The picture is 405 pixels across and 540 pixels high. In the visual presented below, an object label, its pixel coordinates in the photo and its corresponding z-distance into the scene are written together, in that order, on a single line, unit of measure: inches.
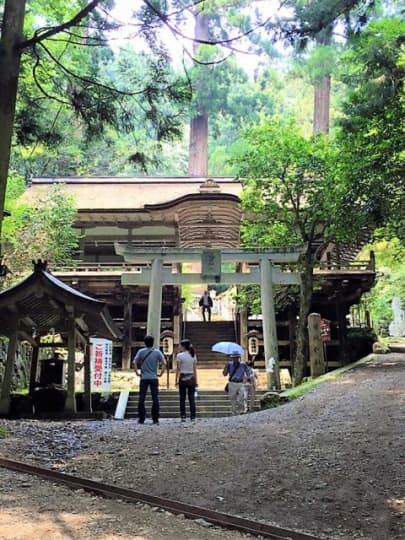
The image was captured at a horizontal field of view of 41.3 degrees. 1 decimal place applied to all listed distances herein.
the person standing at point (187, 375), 326.6
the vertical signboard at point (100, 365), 472.4
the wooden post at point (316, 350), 486.9
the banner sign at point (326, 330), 608.8
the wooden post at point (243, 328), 663.1
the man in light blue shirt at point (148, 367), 306.3
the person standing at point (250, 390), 378.0
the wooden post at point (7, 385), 342.3
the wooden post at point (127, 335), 655.8
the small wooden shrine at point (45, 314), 337.1
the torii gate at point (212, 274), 484.7
